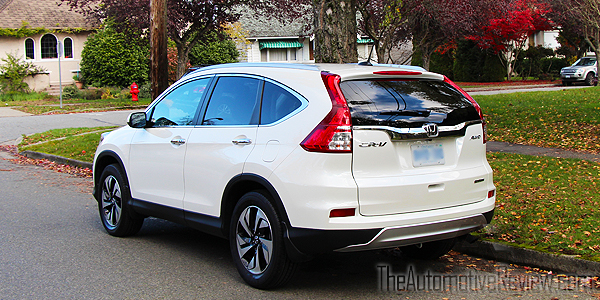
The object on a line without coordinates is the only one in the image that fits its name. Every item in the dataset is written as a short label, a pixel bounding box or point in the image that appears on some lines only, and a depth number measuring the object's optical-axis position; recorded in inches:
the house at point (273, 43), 1893.5
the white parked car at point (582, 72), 1341.0
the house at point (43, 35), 1413.6
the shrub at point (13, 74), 1349.7
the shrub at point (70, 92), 1317.7
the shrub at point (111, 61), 1322.6
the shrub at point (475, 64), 1600.6
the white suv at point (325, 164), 170.6
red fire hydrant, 1201.4
